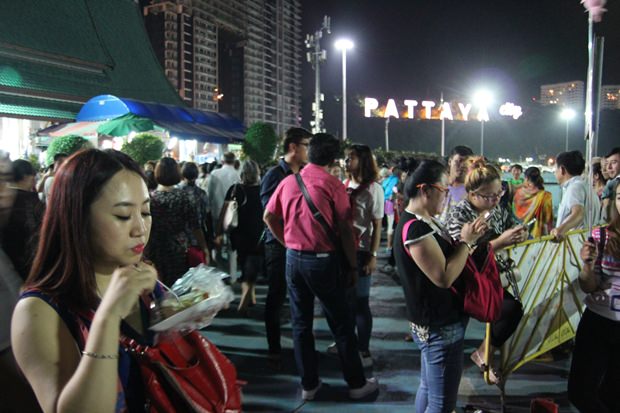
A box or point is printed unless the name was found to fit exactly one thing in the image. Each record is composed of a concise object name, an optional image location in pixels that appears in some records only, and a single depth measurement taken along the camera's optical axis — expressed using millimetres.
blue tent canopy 9724
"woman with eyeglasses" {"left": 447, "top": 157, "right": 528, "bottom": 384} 3568
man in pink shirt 3770
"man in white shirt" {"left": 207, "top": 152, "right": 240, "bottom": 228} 7531
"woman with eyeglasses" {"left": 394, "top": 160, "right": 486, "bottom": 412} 2607
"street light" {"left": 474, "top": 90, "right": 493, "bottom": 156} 55912
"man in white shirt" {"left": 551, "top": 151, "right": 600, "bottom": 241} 4575
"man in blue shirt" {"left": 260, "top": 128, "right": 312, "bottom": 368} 4645
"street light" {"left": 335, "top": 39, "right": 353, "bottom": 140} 21797
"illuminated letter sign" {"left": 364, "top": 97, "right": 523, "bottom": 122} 54688
